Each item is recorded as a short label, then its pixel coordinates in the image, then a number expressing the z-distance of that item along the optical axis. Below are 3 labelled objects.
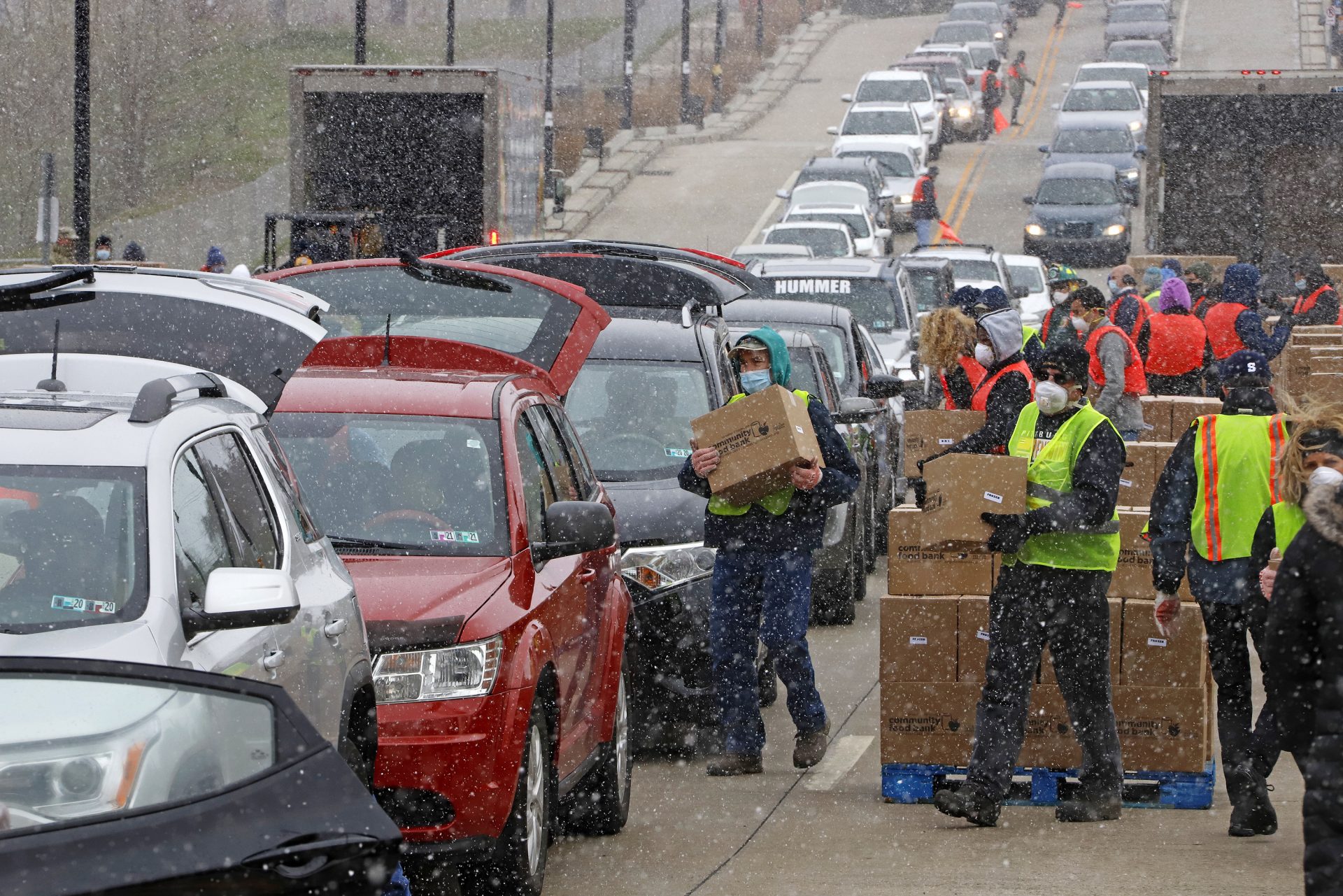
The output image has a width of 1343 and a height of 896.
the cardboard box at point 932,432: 25.62
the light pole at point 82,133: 42.81
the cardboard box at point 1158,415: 28.33
